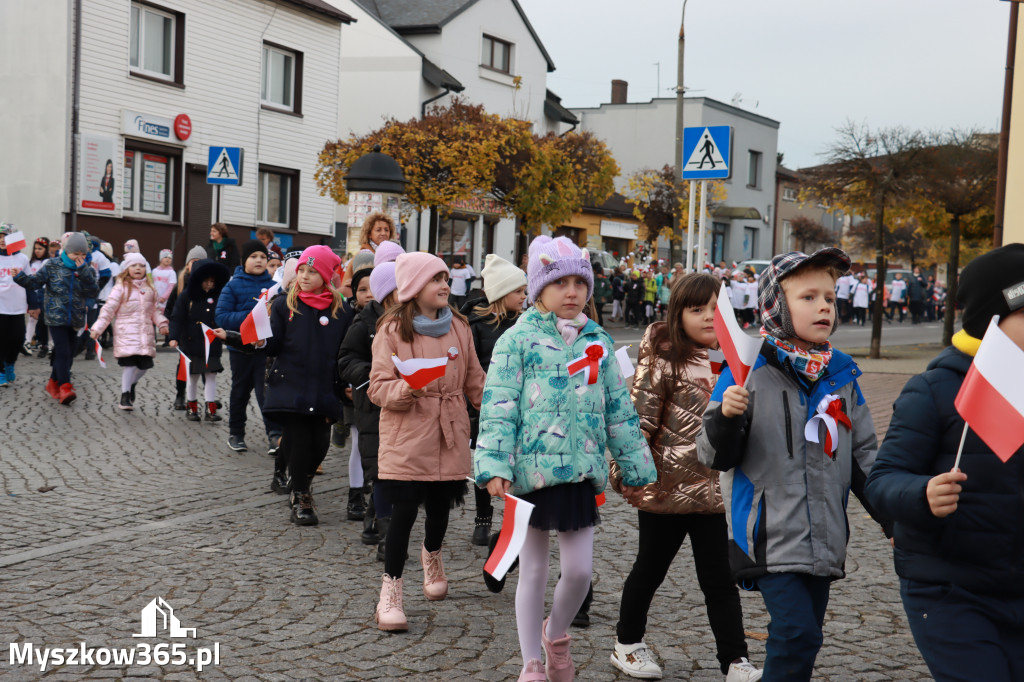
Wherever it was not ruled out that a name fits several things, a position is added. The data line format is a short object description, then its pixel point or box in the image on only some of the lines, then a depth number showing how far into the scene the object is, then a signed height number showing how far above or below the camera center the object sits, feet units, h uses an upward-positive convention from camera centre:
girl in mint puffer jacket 13.33 -2.04
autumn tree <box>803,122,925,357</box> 64.64 +7.37
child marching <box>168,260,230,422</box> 35.68 -2.17
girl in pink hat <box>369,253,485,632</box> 16.52 -2.30
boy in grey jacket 10.70 -1.75
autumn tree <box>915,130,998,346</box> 65.21 +7.14
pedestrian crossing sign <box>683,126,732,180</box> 37.58 +4.61
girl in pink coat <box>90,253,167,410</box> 38.17 -2.40
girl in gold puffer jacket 14.12 -2.73
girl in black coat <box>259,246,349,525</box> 22.31 -2.25
